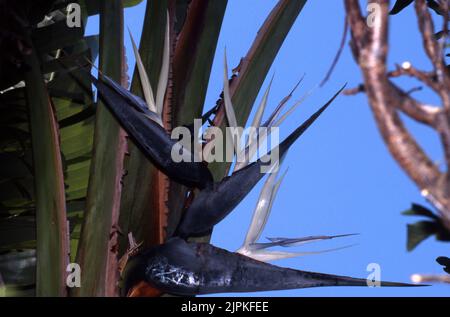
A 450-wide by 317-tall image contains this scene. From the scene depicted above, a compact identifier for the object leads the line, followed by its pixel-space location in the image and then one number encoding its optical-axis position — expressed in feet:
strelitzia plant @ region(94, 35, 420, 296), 7.35
